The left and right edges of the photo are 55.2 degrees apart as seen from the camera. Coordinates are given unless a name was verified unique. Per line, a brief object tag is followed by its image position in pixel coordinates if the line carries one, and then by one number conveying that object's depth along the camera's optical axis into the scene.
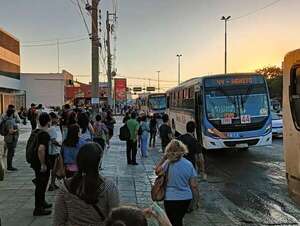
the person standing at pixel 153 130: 14.16
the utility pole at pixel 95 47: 12.18
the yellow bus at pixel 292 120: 4.33
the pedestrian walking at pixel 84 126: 5.53
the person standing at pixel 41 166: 4.81
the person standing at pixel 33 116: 13.03
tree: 67.48
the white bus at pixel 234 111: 10.26
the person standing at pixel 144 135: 11.00
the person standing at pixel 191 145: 5.21
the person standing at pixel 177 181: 3.45
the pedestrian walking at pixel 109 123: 10.84
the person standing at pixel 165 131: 9.24
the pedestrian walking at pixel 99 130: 7.97
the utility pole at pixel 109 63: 25.36
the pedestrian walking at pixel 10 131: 7.80
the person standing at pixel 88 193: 2.02
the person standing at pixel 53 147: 5.53
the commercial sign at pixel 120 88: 44.89
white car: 15.24
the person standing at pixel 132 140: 9.43
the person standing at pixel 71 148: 4.63
